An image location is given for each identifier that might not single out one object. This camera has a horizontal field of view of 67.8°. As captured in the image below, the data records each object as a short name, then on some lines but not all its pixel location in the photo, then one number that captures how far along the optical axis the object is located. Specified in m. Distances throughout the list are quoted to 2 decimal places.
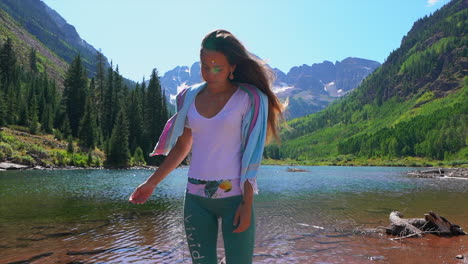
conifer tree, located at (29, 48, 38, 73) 138.88
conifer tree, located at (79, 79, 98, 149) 70.88
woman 2.67
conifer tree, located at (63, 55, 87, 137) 80.56
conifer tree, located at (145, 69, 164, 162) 84.97
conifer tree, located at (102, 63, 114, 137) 85.88
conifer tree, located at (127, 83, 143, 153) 79.39
